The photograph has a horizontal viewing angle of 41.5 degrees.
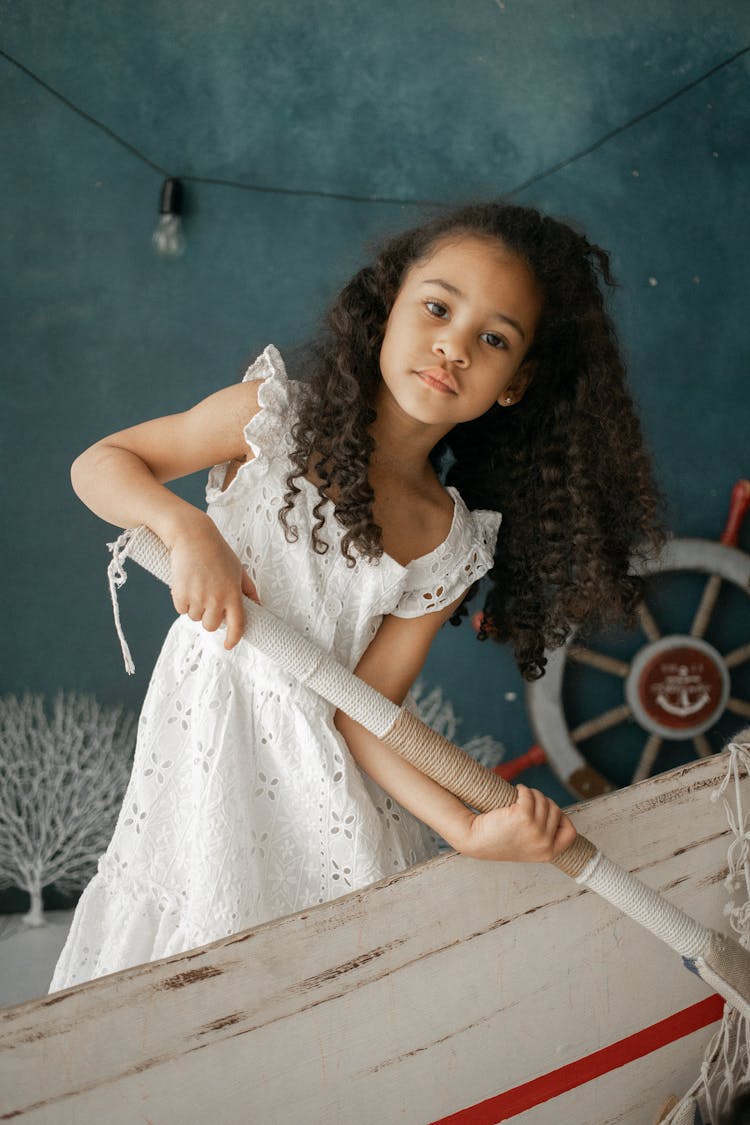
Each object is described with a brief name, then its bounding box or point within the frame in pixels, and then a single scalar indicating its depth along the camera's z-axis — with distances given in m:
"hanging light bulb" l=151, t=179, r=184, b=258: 1.83
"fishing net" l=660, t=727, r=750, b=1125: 1.07
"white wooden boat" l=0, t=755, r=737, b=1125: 0.80
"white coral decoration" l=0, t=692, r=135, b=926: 1.93
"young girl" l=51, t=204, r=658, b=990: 1.00
